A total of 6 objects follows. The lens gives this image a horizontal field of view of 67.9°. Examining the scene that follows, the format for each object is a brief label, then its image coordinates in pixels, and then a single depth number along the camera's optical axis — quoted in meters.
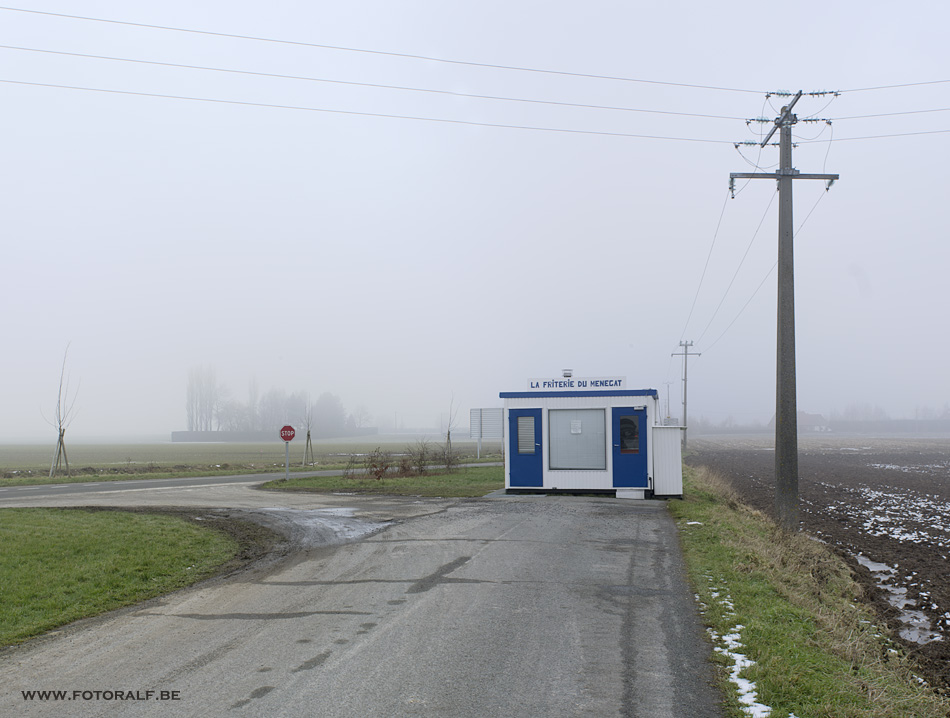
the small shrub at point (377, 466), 28.33
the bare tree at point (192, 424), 169.50
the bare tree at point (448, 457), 33.75
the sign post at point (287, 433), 26.69
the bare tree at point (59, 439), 30.45
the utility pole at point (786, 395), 15.93
